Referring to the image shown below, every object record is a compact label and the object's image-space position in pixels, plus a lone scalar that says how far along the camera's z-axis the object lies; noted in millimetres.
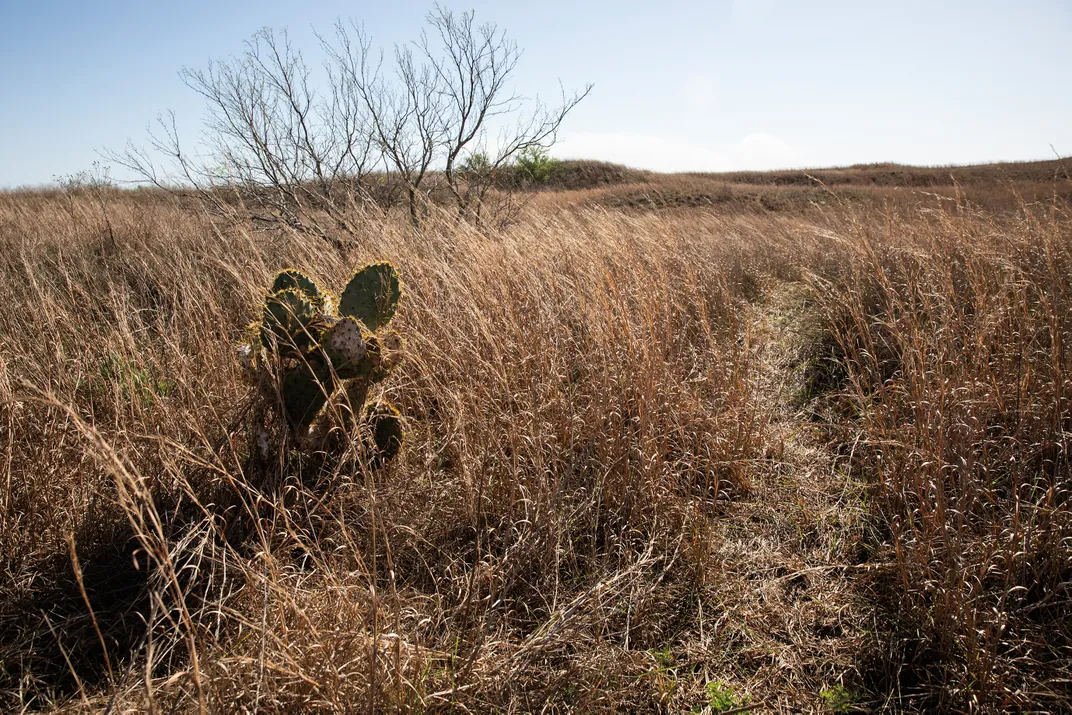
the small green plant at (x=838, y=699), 1485
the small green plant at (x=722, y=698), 1481
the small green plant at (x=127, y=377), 2236
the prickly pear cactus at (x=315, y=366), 2109
